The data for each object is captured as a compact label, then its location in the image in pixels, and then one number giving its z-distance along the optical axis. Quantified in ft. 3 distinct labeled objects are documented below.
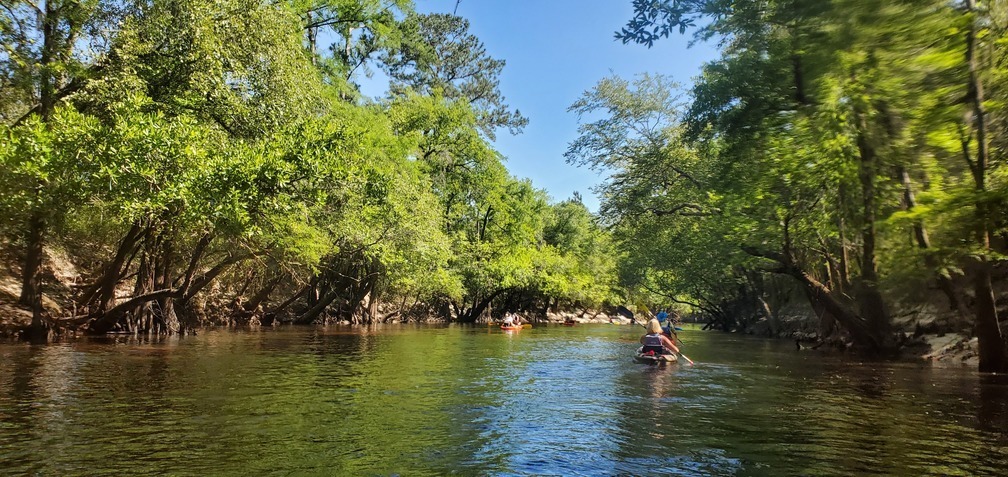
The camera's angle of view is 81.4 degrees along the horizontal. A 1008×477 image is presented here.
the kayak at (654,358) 59.77
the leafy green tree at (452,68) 165.99
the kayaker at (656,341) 60.54
